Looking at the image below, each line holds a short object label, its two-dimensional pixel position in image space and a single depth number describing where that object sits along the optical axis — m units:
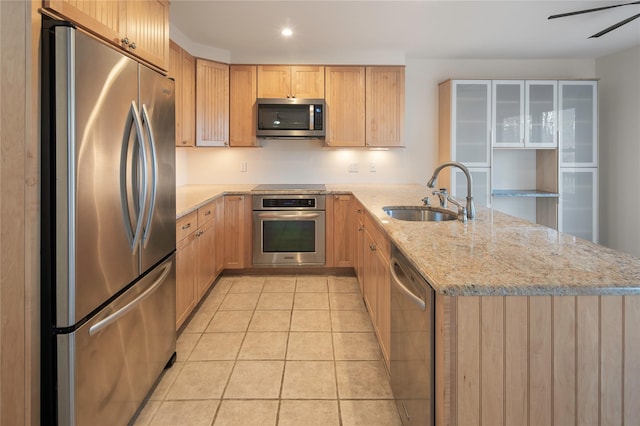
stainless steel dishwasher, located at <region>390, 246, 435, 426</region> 1.18
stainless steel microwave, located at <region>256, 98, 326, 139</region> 4.25
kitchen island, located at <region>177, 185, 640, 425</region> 1.03
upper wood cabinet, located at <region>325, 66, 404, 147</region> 4.38
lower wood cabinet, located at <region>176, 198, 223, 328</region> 2.63
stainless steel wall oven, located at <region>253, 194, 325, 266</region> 4.11
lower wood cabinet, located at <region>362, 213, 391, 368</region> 2.11
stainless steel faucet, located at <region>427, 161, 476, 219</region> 2.11
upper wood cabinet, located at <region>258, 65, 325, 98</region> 4.36
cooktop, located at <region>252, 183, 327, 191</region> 4.20
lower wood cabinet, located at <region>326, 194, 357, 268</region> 4.13
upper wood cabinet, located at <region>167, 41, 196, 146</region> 3.57
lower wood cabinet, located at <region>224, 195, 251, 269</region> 4.09
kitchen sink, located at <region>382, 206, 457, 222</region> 2.62
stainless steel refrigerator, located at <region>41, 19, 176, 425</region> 1.24
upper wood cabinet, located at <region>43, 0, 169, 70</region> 1.38
